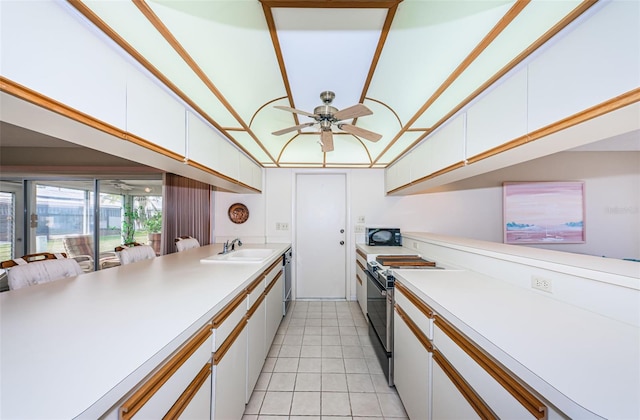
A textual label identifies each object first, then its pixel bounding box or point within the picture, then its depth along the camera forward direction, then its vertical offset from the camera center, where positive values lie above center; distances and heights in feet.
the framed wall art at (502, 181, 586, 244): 11.28 -0.05
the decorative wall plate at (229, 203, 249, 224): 12.82 -0.09
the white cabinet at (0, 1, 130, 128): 2.50 +1.83
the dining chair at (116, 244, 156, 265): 6.99 -1.31
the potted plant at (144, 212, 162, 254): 12.67 -0.94
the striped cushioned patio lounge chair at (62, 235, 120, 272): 12.03 -1.85
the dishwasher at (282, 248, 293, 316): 10.31 -3.18
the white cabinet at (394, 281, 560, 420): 2.52 -2.27
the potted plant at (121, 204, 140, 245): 12.76 -0.58
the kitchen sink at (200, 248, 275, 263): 7.02 -1.61
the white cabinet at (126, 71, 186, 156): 4.04 +1.84
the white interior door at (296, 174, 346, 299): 13.20 -1.34
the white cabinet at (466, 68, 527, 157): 4.09 +1.83
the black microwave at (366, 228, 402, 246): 11.69 -1.18
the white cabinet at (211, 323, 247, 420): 3.86 -3.06
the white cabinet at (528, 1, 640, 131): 2.70 +1.89
